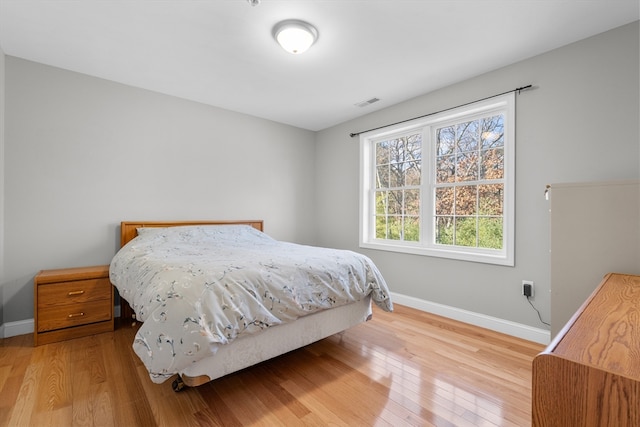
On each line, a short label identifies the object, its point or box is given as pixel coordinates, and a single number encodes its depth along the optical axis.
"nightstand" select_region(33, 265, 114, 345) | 2.32
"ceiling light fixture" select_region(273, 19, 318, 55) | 2.03
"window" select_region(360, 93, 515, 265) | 2.74
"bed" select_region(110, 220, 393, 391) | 1.42
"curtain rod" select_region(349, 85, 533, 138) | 2.50
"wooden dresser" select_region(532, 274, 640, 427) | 0.57
